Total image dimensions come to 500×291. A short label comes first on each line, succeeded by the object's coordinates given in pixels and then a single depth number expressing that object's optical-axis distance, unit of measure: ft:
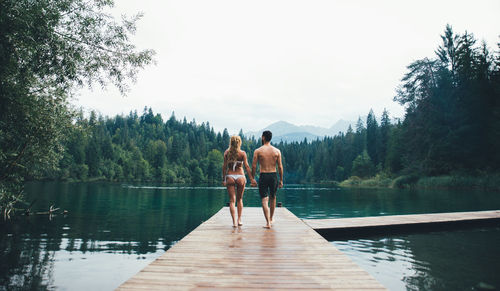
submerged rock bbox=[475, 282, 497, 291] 23.12
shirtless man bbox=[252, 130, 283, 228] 27.94
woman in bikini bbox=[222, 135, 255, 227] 28.12
